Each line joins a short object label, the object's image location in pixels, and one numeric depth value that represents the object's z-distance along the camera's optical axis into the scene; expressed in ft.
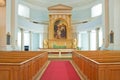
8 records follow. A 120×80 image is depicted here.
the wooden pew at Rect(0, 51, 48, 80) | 7.27
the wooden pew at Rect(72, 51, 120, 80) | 7.26
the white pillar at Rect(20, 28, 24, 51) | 32.18
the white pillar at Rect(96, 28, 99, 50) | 32.48
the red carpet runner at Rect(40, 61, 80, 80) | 10.71
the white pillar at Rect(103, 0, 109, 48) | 25.77
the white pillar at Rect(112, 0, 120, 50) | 22.09
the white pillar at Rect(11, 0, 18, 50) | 24.39
